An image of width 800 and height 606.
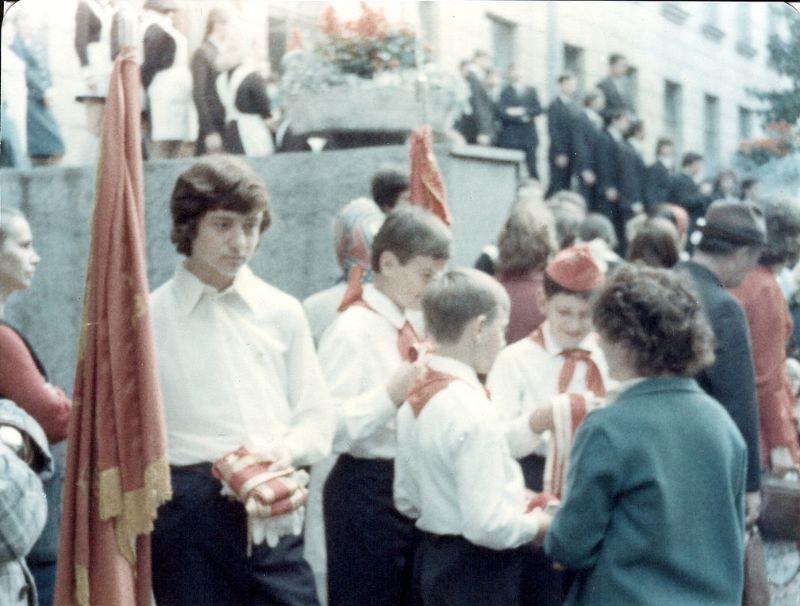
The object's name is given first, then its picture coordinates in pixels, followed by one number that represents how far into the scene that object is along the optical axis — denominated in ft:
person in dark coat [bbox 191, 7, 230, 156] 27.84
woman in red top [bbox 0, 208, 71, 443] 16.26
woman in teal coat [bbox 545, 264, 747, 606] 12.43
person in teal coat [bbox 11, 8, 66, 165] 27.53
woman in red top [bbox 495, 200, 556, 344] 18.63
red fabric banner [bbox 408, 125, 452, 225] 19.11
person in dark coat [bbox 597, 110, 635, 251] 46.01
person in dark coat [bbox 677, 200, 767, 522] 17.12
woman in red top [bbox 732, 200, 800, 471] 18.84
